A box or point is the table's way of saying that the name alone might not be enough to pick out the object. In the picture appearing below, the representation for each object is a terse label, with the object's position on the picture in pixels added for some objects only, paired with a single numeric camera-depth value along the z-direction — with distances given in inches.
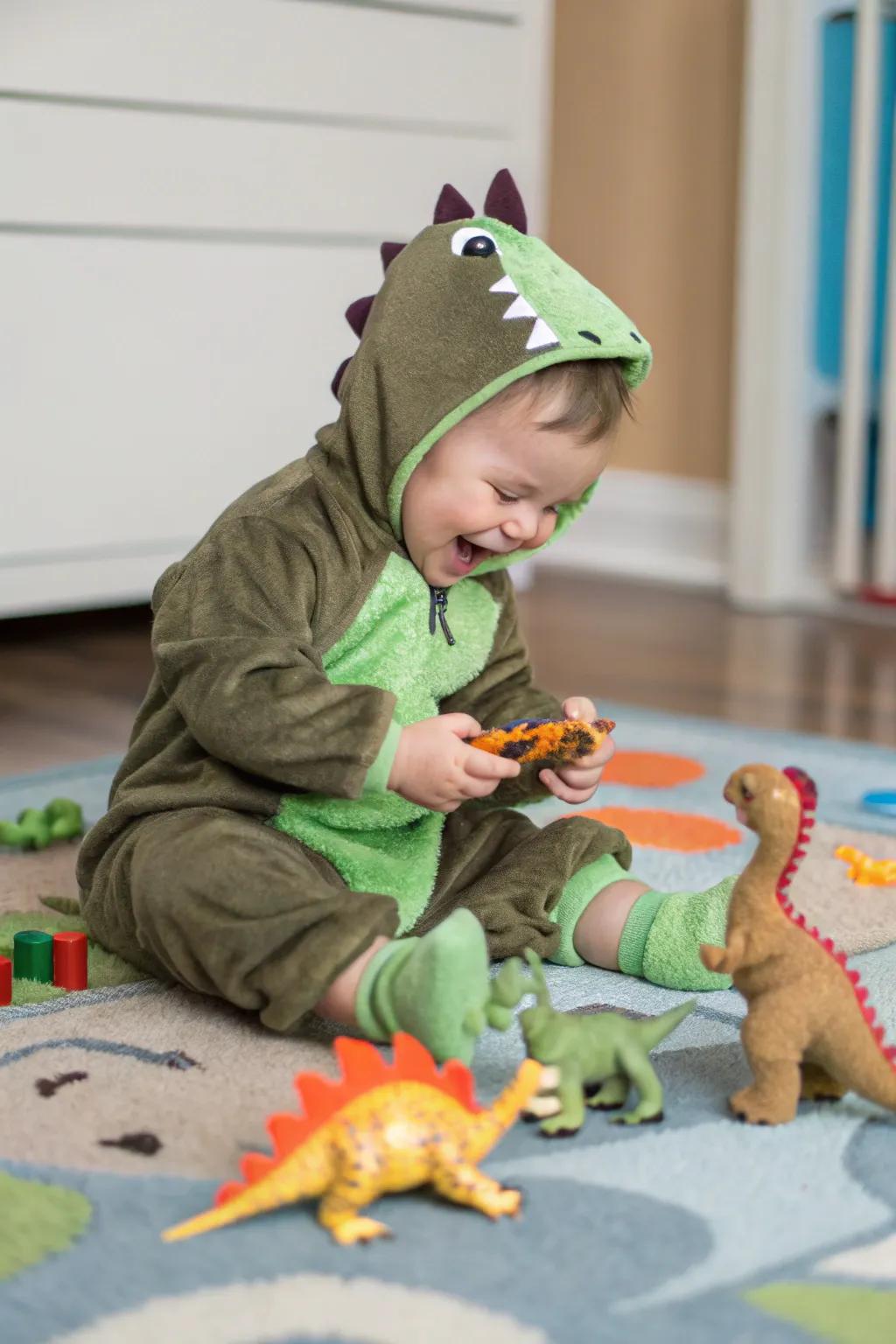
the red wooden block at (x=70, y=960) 79.7
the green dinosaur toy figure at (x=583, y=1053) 70.4
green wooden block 79.8
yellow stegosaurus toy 65.2
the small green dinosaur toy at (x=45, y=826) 93.0
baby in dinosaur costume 75.6
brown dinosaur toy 70.0
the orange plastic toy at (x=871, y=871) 89.9
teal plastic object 99.4
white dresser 119.0
